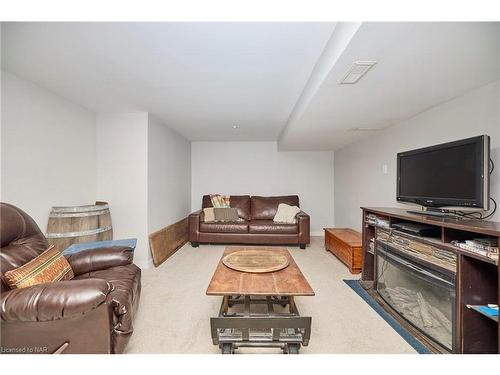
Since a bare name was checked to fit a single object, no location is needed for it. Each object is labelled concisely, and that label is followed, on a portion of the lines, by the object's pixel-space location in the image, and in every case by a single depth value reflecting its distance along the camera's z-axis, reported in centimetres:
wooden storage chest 273
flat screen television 140
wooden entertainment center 128
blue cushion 200
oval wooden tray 167
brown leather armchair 100
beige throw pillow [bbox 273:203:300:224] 406
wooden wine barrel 209
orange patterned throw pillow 116
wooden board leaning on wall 304
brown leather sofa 388
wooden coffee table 133
